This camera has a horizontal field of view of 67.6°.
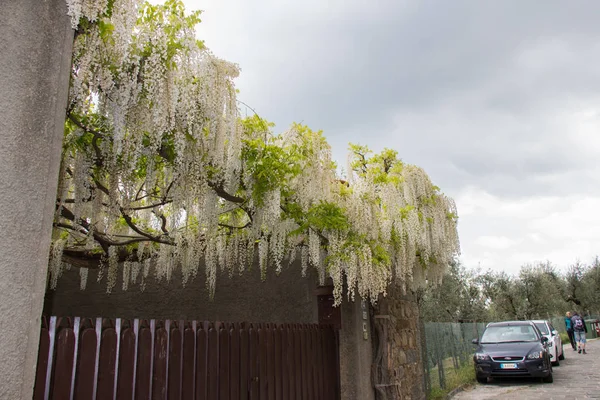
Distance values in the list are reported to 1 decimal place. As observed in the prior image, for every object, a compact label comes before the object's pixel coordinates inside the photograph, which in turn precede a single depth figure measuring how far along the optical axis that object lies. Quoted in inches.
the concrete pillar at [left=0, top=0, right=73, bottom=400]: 70.7
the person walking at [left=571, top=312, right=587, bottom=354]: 567.5
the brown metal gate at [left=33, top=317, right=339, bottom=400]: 93.7
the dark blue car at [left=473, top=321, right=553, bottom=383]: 390.0
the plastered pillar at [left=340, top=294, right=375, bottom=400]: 219.0
